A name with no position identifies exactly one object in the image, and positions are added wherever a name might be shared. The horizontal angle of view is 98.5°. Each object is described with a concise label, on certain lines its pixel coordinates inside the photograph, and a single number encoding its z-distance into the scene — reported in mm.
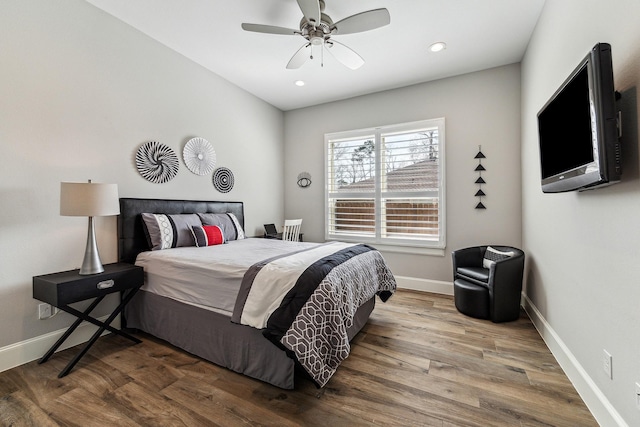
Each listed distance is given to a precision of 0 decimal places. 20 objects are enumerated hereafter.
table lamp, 1997
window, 3809
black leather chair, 2760
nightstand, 1904
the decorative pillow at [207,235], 2901
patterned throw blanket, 1628
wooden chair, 4309
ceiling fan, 2057
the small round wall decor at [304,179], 4777
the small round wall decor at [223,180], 3699
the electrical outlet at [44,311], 2166
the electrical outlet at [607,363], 1401
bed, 1693
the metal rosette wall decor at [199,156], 3301
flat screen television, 1238
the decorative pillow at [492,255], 2936
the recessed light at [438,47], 2967
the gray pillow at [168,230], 2672
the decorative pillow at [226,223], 3240
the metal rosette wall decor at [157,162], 2848
